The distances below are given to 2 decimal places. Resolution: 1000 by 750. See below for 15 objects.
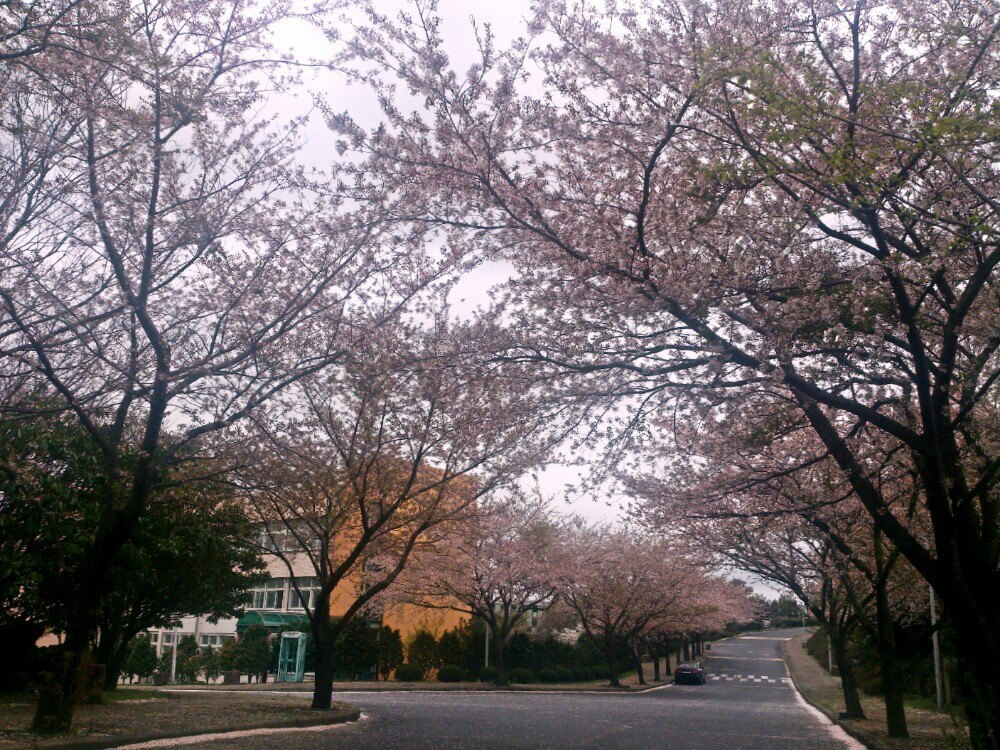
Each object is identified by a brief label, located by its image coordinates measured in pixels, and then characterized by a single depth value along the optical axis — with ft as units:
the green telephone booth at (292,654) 104.22
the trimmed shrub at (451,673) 118.42
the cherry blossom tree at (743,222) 25.44
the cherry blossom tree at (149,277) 27.66
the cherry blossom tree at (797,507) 36.86
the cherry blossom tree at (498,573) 107.14
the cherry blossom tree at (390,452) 31.19
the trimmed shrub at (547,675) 130.72
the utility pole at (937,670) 76.92
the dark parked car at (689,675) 137.69
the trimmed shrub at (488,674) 118.42
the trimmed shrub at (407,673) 118.42
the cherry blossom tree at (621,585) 122.72
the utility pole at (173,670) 101.86
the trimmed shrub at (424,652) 125.49
